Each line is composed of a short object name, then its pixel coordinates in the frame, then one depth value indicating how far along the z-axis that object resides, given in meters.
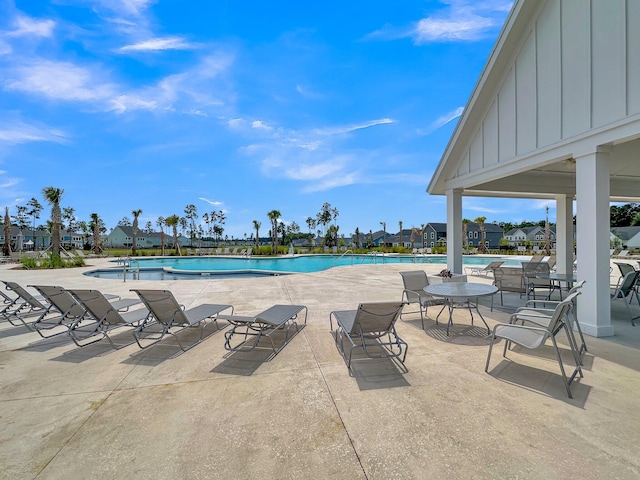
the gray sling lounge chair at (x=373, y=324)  3.44
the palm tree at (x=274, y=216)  36.78
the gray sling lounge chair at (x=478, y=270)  11.29
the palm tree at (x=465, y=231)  40.50
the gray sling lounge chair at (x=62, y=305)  4.47
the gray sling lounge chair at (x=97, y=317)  4.21
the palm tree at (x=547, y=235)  27.35
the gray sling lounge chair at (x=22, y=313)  5.33
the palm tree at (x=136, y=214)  38.12
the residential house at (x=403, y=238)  63.85
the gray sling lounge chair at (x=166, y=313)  4.13
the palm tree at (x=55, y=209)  18.42
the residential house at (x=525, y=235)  59.88
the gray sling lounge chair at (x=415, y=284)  5.89
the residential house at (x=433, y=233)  57.24
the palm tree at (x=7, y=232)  28.12
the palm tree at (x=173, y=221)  37.50
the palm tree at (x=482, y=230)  35.08
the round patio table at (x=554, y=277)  6.05
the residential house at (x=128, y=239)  66.69
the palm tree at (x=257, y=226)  41.70
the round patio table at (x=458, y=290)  4.66
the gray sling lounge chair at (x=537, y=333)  2.82
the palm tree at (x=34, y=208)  58.94
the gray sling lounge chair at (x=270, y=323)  3.95
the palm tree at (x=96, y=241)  30.84
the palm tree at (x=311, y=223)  74.26
